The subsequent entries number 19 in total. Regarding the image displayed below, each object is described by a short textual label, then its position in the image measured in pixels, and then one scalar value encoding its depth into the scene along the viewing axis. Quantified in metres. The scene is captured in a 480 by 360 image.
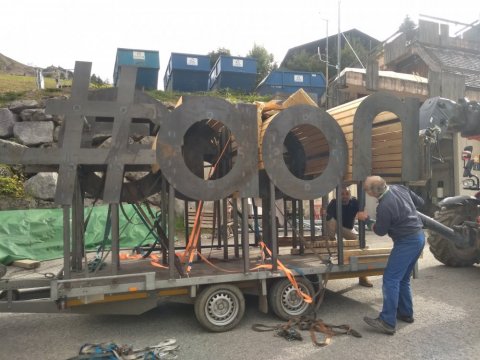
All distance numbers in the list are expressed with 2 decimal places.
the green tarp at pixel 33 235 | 9.88
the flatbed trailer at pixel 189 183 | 4.74
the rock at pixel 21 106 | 14.88
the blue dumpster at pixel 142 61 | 17.14
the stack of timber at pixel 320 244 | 6.53
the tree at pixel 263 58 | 35.41
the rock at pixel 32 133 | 14.23
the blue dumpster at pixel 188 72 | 18.78
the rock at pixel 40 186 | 13.01
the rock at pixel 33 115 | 14.62
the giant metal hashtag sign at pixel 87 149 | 4.63
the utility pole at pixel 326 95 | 19.80
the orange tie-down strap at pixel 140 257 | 6.66
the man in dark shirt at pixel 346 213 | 7.70
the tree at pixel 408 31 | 23.58
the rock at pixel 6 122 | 14.23
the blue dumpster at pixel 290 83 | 20.25
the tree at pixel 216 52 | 33.91
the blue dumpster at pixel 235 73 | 19.14
